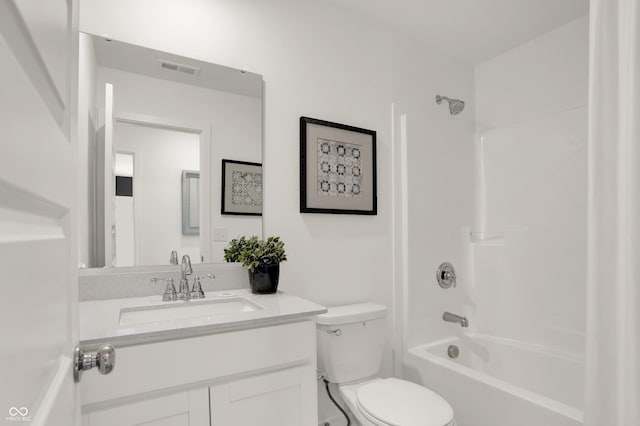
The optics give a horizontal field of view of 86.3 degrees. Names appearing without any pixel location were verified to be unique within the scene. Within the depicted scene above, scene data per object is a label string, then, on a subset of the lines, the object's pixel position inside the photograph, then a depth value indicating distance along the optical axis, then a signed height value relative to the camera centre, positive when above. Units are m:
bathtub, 1.48 -0.94
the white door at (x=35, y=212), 0.28 +0.00
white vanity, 0.94 -0.48
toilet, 1.34 -0.79
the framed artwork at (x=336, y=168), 1.86 +0.25
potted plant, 1.53 -0.23
